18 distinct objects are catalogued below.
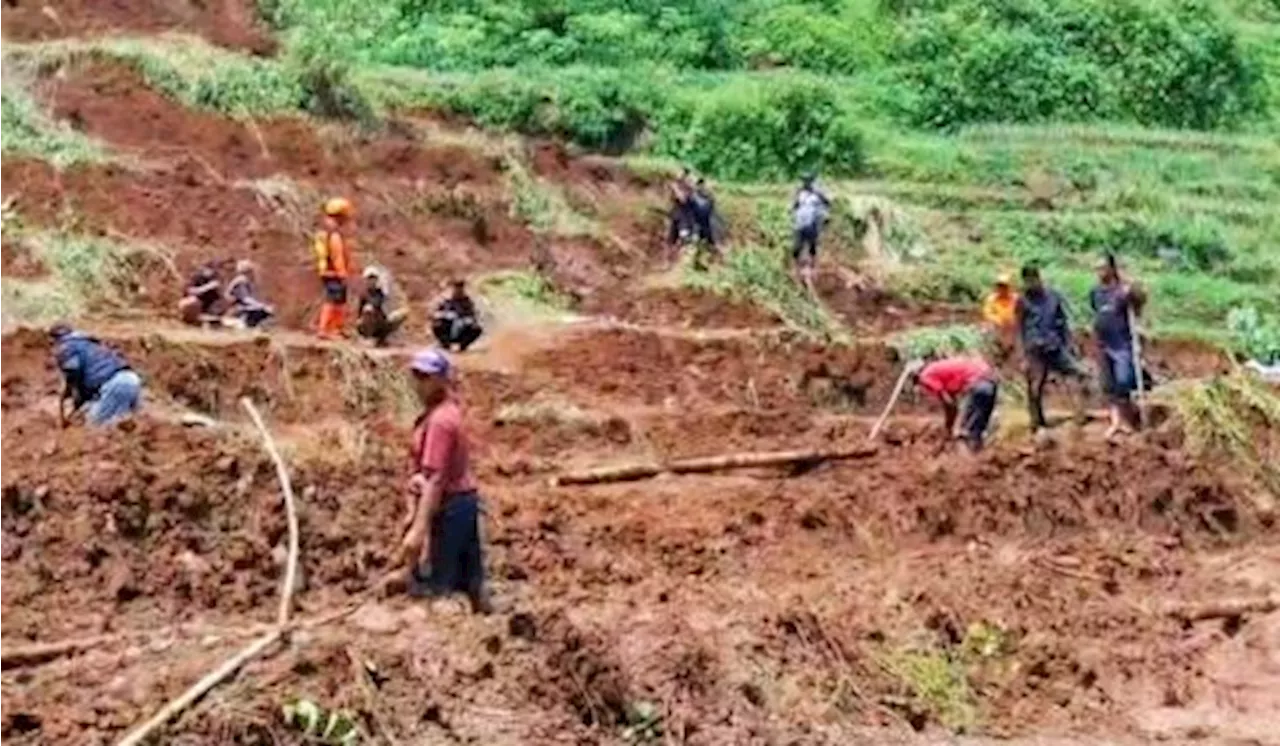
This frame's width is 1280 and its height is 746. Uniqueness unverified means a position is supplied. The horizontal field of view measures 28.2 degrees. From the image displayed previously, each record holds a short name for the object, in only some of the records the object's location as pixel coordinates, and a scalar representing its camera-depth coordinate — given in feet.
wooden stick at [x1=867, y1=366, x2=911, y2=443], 57.11
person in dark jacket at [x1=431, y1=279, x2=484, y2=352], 65.67
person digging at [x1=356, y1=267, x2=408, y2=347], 65.62
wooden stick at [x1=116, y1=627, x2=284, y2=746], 30.30
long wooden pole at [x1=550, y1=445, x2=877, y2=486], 52.95
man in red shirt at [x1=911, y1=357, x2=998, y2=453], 53.88
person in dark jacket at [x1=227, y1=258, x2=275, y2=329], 66.39
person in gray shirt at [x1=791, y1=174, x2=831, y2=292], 80.64
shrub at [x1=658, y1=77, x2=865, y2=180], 98.12
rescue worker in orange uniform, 62.80
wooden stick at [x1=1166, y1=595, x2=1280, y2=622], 45.75
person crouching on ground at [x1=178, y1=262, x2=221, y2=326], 65.72
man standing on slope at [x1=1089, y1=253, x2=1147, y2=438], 56.34
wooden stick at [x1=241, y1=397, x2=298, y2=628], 36.82
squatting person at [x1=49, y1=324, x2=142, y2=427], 49.93
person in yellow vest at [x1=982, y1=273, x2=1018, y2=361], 59.82
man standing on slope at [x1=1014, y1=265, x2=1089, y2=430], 57.41
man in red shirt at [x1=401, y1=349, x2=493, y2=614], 34.09
